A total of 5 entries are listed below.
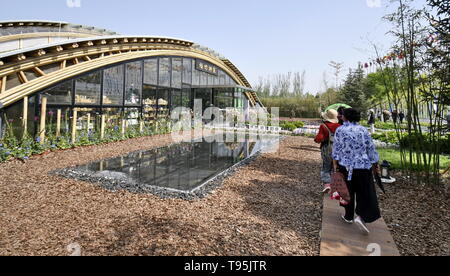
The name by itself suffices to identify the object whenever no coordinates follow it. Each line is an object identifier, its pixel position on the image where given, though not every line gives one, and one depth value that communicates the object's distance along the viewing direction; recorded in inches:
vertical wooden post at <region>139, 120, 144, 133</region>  445.7
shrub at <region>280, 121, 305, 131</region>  627.4
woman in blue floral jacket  125.0
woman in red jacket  180.9
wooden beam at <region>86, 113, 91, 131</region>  353.7
